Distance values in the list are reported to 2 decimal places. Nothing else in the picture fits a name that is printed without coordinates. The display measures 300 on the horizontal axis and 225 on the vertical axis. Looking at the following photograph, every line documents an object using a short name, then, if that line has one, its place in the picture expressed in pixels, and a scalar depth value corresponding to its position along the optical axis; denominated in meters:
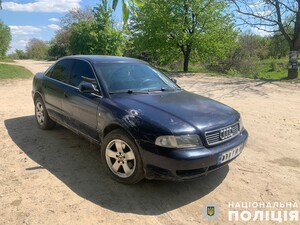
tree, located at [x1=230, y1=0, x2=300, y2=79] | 15.30
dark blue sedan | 3.19
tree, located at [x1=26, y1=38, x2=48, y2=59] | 77.56
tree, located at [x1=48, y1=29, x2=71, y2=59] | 52.74
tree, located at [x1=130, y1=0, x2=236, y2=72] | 18.89
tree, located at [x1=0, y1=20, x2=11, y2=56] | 49.53
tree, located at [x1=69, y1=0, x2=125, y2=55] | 23.09
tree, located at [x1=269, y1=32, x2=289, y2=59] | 40.09
